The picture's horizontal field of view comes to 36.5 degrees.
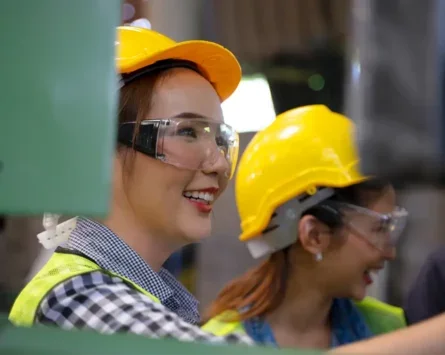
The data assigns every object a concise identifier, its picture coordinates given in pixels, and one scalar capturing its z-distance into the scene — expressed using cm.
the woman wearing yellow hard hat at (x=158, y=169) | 129
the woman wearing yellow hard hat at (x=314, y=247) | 180
